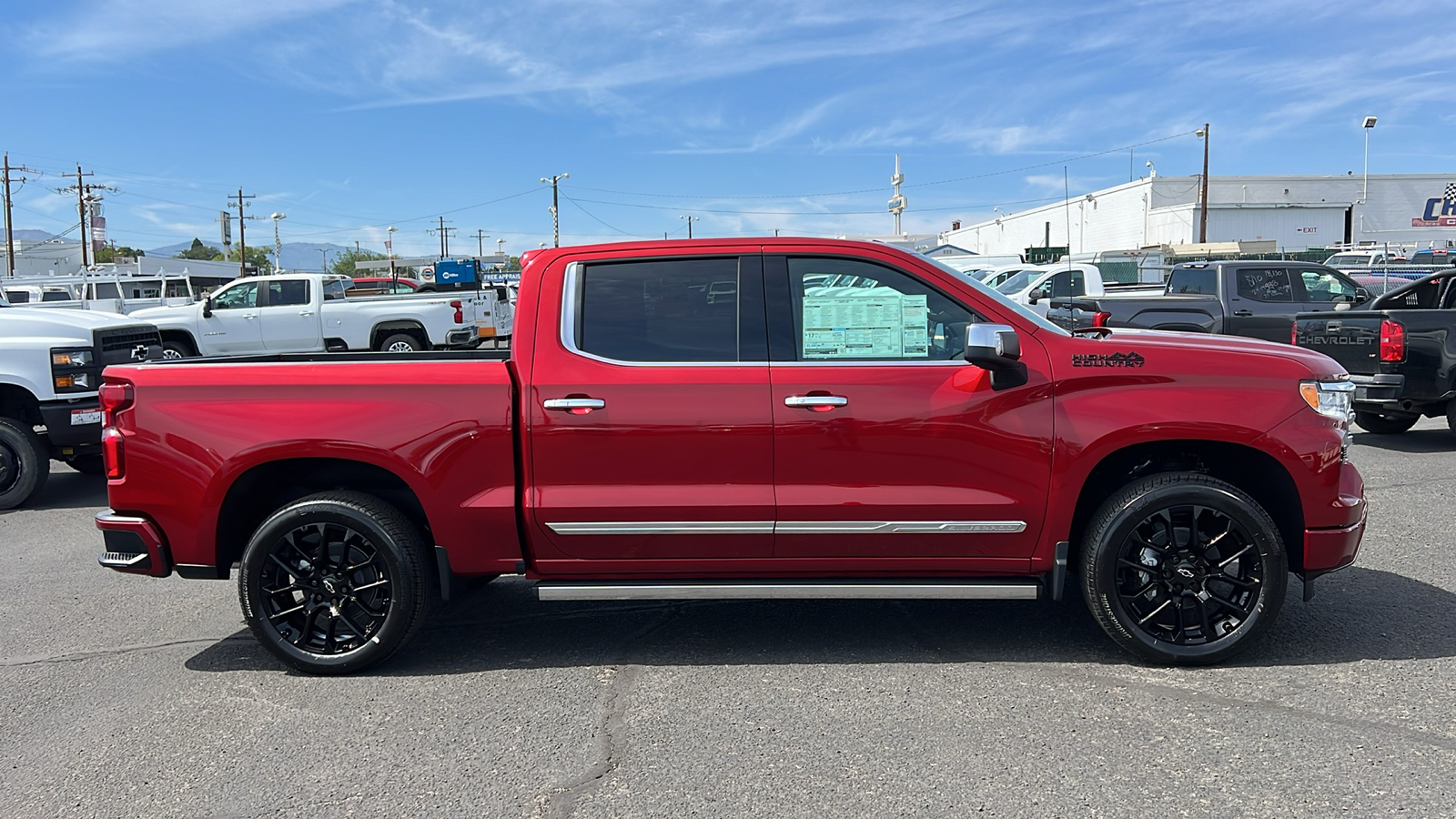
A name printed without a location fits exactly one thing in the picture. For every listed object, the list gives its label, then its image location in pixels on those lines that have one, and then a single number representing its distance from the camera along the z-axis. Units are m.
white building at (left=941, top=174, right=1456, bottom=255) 65.12
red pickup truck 4.30
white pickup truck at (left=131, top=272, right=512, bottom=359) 18.27
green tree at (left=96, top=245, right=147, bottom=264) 91.50
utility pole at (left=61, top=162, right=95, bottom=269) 74.76
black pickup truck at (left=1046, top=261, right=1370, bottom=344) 13.93
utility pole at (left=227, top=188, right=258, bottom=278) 85.04
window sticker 4.43
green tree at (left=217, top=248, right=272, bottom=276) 105.17
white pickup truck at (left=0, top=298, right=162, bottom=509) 8.20
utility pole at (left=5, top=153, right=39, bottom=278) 67.22
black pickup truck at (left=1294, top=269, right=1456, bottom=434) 9.41
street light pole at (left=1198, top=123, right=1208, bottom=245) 52.03
